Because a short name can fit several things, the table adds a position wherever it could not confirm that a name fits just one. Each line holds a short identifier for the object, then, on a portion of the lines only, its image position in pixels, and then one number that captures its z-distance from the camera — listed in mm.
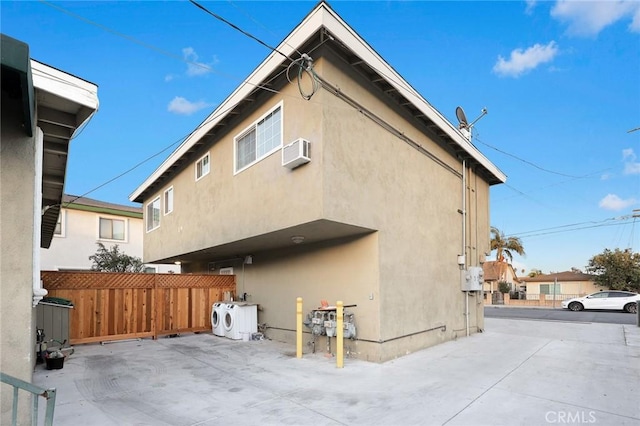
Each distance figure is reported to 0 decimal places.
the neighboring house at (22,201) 3240
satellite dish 11828
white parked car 19844
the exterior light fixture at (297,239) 8020
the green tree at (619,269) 25109
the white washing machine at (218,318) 10219
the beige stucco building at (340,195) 6633
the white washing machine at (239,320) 9750
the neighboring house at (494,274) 29703
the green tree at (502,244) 28750
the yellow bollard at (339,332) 6707
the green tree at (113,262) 16484
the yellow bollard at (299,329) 7551
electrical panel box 10586
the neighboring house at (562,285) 29128
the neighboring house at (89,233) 17656
